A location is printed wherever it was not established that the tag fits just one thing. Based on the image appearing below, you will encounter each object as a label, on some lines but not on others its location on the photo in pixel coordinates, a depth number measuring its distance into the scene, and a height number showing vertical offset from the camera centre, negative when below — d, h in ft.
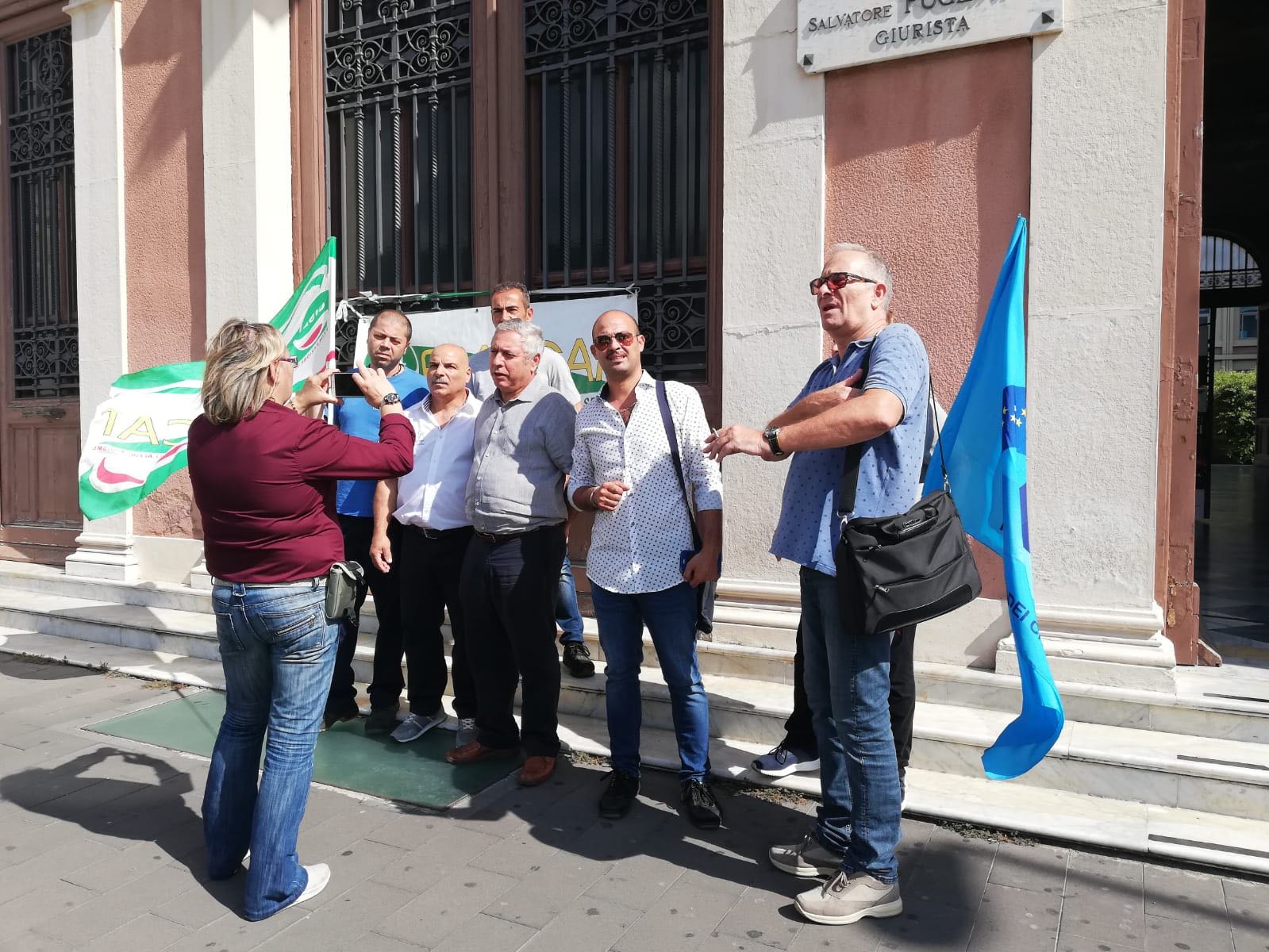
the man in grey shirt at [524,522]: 12.54 -1.26
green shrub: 112.98 -0.11
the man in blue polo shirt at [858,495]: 8.87 -0.65
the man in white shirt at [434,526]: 13.71 -1.44
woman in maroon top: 9.30 -1.44
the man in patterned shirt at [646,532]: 11.34 -1.27
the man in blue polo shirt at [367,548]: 14.70 -1.90
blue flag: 8.63 -0.51
